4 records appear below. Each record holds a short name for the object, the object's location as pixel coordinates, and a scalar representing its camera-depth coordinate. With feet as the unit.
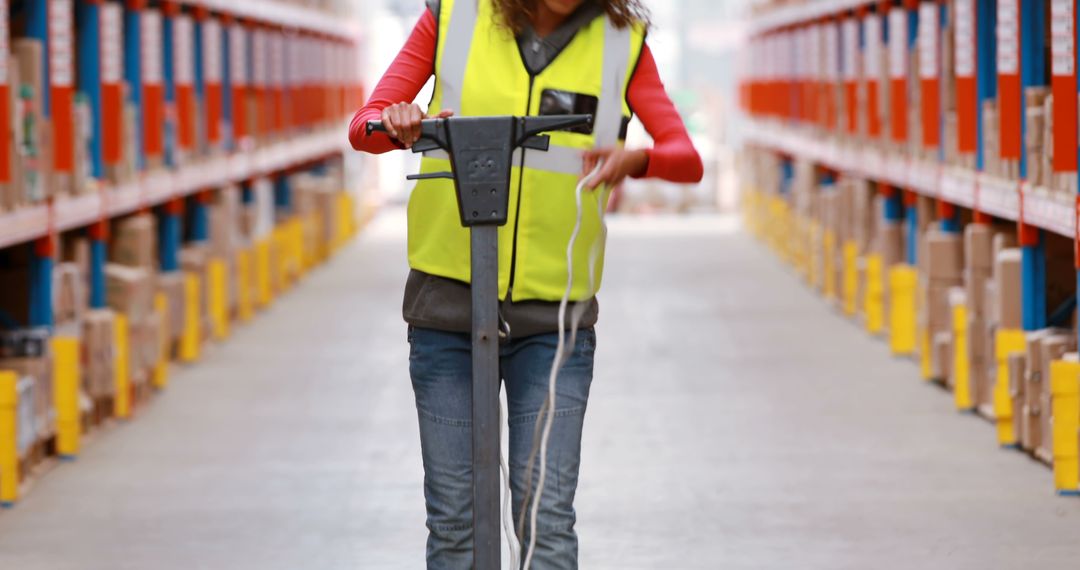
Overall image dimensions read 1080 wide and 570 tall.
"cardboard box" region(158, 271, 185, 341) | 60.82
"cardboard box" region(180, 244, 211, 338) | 66.02
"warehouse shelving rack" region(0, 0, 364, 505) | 45.59
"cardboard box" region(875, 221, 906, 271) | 65.82
